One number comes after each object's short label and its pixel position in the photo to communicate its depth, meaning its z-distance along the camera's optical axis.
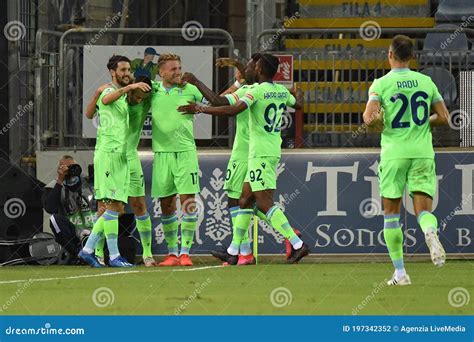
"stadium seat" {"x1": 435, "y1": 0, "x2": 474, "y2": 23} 24.42
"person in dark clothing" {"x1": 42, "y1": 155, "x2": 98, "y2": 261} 19.76
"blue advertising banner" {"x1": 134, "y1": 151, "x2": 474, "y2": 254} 20.52
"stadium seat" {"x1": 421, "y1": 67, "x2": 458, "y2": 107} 21.28
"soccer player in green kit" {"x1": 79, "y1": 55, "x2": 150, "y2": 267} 18.69
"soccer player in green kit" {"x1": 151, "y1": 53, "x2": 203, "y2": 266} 19.12
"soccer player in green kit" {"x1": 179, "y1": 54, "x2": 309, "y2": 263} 18.39
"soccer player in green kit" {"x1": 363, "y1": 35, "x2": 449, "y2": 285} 14.73
